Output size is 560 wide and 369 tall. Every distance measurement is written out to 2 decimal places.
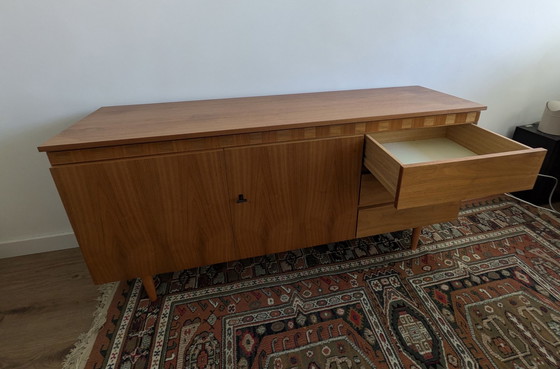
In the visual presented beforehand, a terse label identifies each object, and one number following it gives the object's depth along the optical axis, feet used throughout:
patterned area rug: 3.03
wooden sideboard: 2.68
